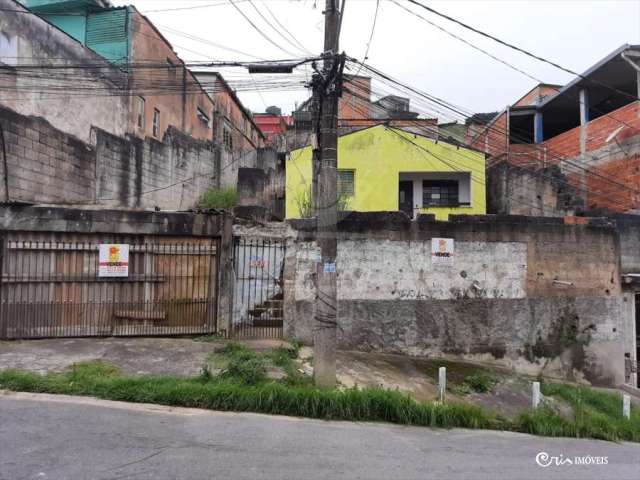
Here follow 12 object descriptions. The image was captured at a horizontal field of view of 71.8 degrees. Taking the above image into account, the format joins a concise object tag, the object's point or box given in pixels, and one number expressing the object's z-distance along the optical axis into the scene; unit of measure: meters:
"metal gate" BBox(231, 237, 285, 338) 9.41
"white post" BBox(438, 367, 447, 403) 6.99
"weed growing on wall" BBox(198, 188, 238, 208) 20.34
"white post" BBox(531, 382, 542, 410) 6.95
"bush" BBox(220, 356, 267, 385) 6.55
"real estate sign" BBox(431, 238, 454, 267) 9.70
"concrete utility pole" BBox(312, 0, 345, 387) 6.61
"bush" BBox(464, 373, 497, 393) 8.13
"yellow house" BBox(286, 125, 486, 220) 20.48
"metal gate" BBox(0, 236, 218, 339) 8.53
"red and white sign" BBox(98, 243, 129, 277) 8.90
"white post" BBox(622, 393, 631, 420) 7.48
